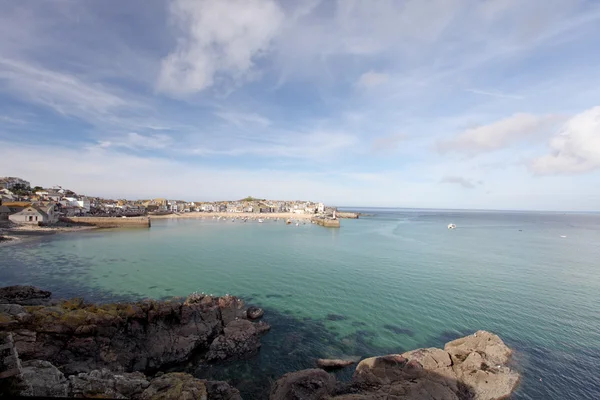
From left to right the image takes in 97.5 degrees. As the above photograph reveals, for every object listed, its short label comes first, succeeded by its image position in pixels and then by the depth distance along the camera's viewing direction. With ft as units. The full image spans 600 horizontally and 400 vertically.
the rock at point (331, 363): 37.73
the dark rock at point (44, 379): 20.64
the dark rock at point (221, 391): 28.14
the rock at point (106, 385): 22.43
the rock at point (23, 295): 51.13
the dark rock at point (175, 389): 24.47
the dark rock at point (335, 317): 53.83
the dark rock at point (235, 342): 39.01
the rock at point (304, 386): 29.73
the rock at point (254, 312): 52.95
